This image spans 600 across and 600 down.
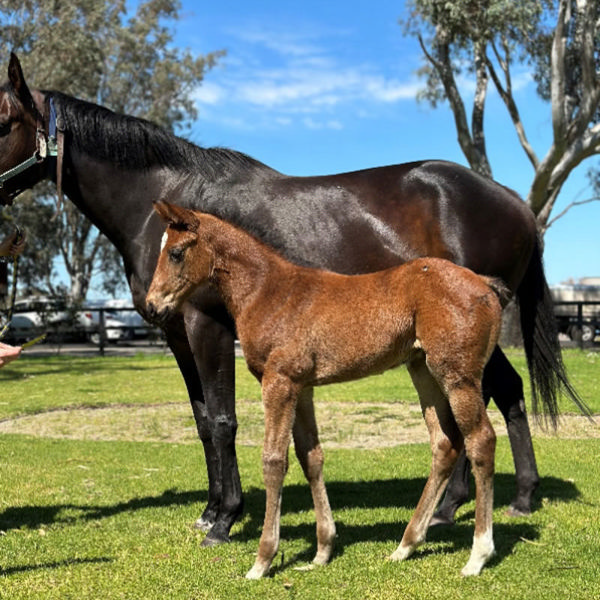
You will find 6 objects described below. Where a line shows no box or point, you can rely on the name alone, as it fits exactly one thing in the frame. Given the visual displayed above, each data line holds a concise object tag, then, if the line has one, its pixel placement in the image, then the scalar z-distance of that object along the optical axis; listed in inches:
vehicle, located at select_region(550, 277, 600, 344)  900.3
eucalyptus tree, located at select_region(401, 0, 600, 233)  757.3
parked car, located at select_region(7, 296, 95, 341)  851.1
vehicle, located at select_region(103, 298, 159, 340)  1205.1
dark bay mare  194.2
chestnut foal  145.1
